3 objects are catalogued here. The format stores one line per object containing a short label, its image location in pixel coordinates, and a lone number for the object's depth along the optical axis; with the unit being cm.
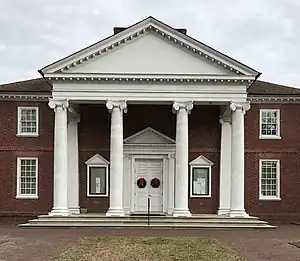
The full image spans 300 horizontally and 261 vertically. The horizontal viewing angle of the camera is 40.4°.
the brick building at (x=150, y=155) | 2134
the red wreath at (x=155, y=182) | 2139
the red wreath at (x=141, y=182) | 2128
